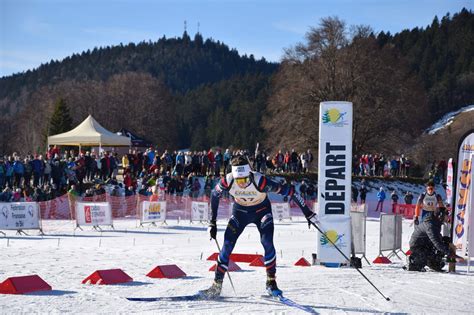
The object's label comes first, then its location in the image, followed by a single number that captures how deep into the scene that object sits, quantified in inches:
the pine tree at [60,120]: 2696.9
